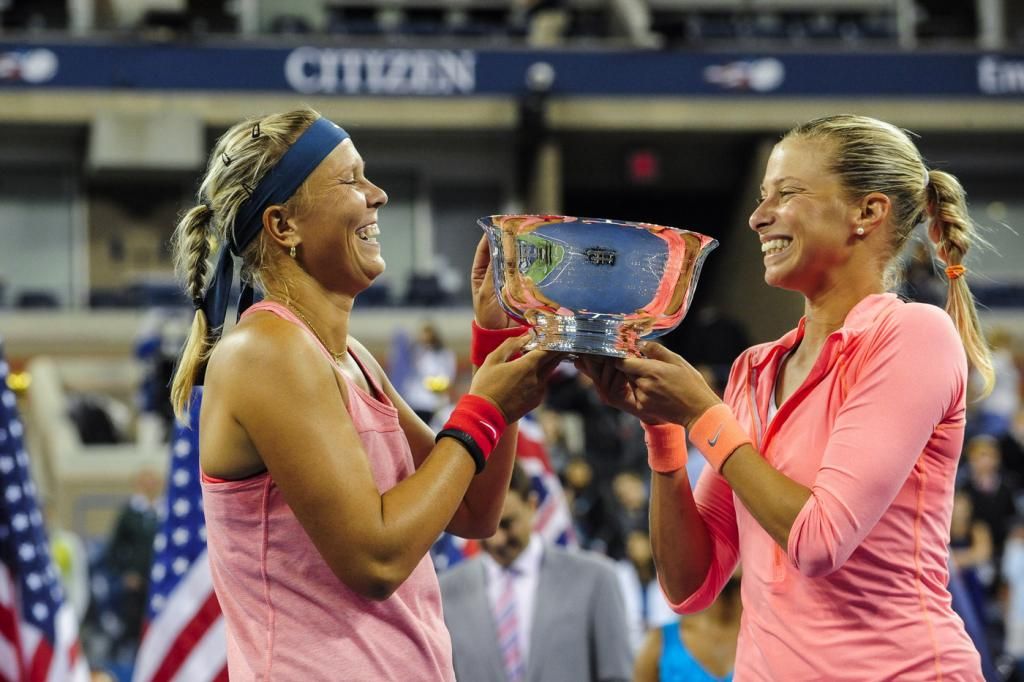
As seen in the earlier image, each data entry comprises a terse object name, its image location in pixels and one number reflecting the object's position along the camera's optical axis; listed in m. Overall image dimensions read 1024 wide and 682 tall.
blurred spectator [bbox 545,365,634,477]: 12.21
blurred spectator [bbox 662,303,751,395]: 14.36
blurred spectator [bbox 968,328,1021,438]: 12.66
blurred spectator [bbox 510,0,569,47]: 18.19
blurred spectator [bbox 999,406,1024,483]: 11.54
